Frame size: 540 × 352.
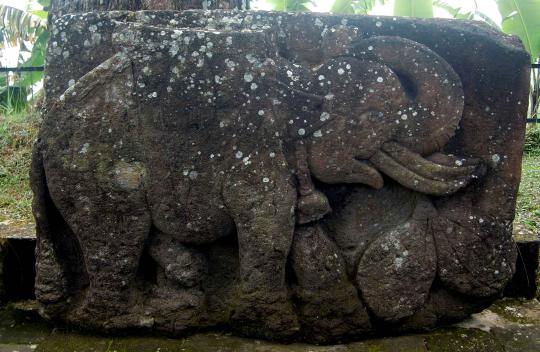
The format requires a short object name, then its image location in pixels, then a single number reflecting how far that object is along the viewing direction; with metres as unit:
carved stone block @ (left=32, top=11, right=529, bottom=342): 2.81
